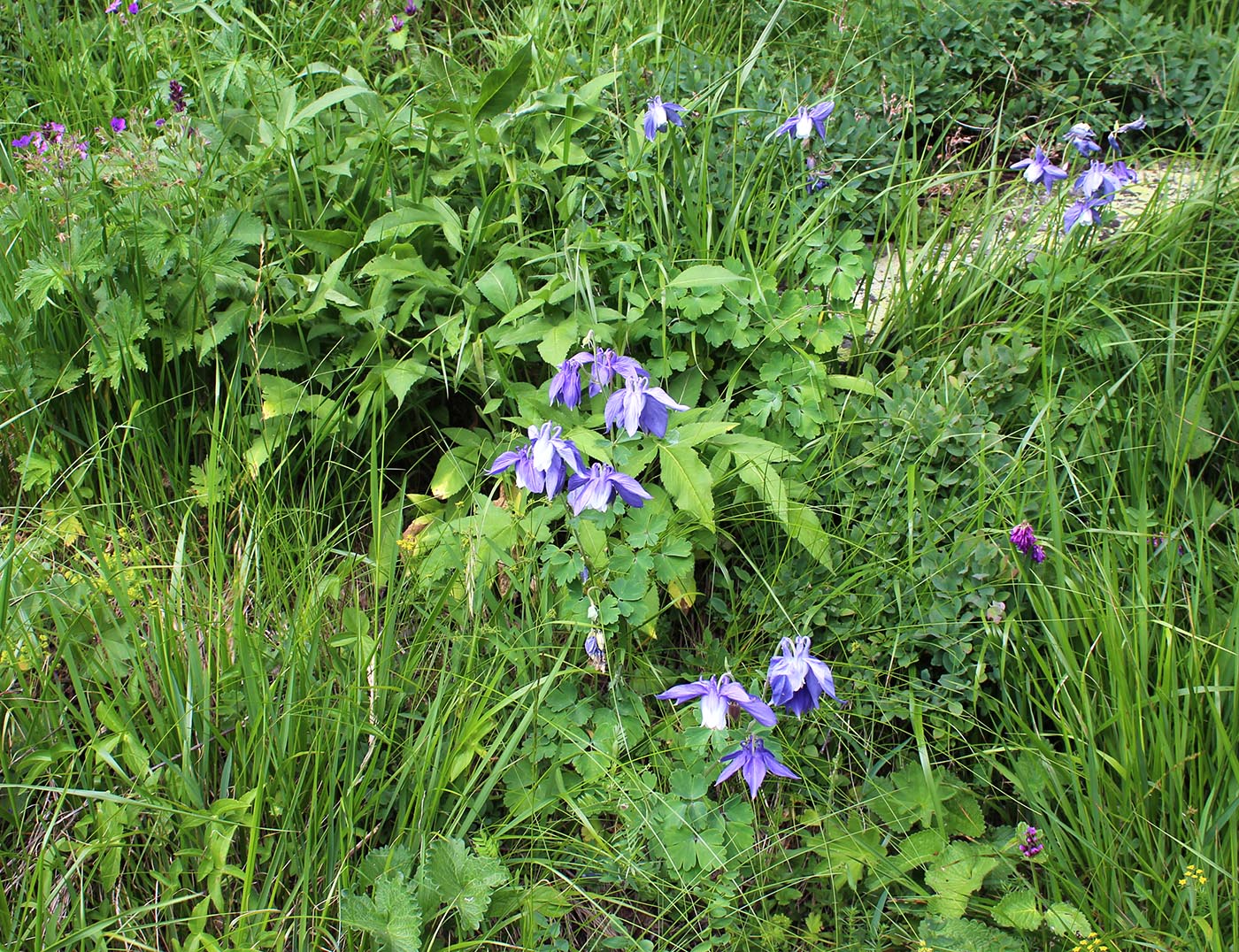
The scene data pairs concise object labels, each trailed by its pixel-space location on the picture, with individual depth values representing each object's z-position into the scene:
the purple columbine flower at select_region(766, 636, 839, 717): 1.64
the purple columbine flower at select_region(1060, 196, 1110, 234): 2.47
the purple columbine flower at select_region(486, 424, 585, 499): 1.73
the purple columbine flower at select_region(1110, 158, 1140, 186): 2.48
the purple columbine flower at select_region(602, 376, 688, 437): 1.79
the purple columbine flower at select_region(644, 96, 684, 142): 2.49
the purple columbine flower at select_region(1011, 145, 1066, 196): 2.52
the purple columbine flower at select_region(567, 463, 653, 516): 1.74
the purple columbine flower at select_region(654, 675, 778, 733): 1.63
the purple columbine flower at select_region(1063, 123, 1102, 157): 2.56
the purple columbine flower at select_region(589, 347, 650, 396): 1.84
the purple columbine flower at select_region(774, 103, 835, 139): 2.50
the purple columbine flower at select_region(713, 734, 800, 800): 1.67
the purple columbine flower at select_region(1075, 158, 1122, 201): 2.44
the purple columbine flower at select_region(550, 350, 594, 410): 1.86
